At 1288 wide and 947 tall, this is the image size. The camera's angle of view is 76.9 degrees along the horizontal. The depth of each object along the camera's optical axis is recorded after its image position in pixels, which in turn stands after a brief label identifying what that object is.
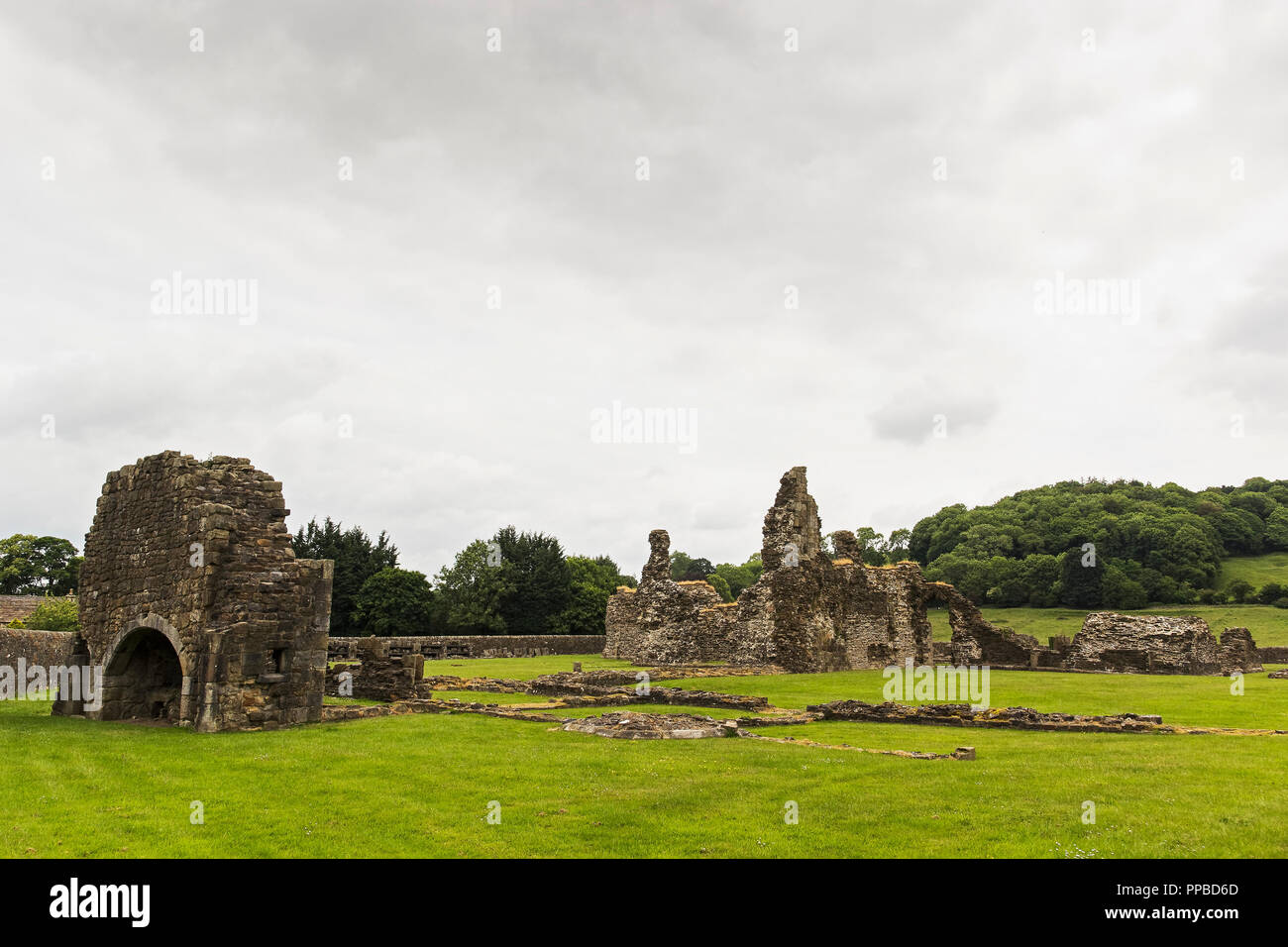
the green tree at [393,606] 59.41
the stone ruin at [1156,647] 34.50
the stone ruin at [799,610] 33.44
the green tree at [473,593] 61.94
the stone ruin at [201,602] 15.27
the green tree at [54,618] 36.09
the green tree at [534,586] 66.75
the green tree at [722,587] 103.03
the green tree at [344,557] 61.28
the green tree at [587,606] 67.31
